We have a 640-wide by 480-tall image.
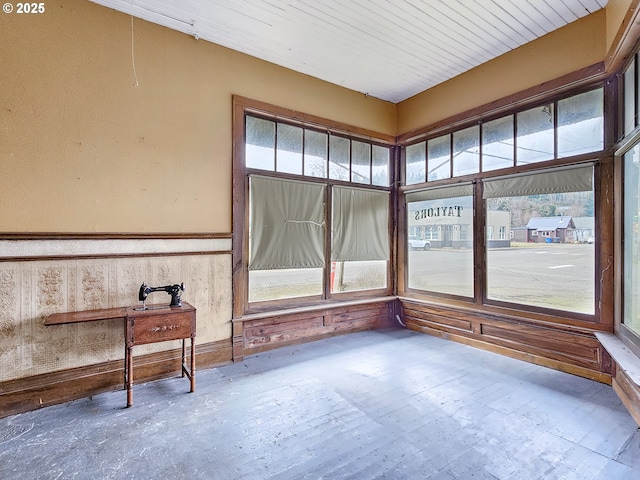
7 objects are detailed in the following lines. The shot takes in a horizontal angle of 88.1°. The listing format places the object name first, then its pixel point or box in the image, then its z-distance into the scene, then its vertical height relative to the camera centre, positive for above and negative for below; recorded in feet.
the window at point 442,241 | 13.87 -0.09
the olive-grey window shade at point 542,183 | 10.42 +1.93
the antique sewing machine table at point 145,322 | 8.50 -2.24
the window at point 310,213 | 12.53 +1.09
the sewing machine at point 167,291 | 9.25 -1.52
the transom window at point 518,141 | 10.49 +3.70
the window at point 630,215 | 8.51 +0.65
